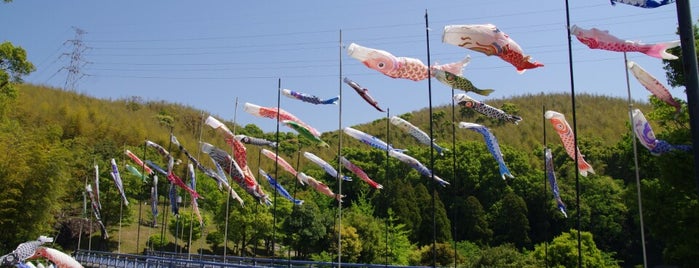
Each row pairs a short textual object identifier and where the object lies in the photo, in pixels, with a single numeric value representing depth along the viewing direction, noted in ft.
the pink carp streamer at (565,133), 63.72
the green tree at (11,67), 84.48
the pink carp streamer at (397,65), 57.57
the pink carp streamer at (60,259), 31.73
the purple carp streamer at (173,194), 100.78
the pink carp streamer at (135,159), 108.27
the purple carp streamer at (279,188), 86.53
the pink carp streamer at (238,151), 86.00
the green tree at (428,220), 174.70
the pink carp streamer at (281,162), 88.07
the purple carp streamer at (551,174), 73.34
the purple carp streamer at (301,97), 74.38
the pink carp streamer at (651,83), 52.39
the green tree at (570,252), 99.71
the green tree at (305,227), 152.97
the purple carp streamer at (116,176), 111.34
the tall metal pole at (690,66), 16.62
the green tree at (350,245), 131.44
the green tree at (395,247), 138.82
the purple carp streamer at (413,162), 80.02
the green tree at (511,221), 179.83
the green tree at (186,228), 169.27
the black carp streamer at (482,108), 64.44
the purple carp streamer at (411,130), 75.29
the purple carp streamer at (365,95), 64.44
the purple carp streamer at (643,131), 58.13
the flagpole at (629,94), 52.76
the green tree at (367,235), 139.13
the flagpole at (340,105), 66.08
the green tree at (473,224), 181.78
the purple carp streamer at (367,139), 78.71
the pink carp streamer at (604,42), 47.73
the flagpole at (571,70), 45.15
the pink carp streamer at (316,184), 88.12
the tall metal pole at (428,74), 54.08
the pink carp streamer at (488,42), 50.03
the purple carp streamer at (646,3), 39.40
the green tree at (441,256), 126.00
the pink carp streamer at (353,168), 82.04
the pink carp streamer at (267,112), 81.10
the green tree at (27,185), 88.63
